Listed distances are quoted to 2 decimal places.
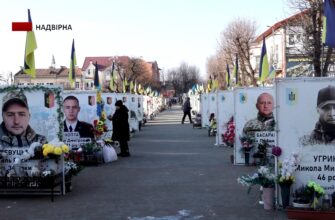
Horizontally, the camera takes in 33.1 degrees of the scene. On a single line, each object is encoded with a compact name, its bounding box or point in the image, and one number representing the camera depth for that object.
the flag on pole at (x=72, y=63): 23.77
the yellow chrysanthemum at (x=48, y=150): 11.21
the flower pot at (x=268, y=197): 9.56
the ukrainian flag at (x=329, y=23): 10.38
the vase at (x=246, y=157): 16.08
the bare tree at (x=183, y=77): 147.50
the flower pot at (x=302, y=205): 8.79
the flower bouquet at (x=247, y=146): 16.05
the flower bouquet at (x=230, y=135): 17.93
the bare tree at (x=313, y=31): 25.92
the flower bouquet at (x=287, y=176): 9.22
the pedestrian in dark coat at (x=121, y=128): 19.42
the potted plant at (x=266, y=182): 9.55
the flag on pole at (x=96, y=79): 27.09
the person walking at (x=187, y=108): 42.66
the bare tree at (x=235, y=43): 55.88
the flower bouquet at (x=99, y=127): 18.08
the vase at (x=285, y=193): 9.25
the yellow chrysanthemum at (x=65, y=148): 11.26
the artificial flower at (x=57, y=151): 11.20
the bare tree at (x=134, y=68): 102.00
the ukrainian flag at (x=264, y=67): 19.42
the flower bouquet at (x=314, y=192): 8.76
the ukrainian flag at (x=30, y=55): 13.10
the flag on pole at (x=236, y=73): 31.22
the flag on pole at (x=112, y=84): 39.17
